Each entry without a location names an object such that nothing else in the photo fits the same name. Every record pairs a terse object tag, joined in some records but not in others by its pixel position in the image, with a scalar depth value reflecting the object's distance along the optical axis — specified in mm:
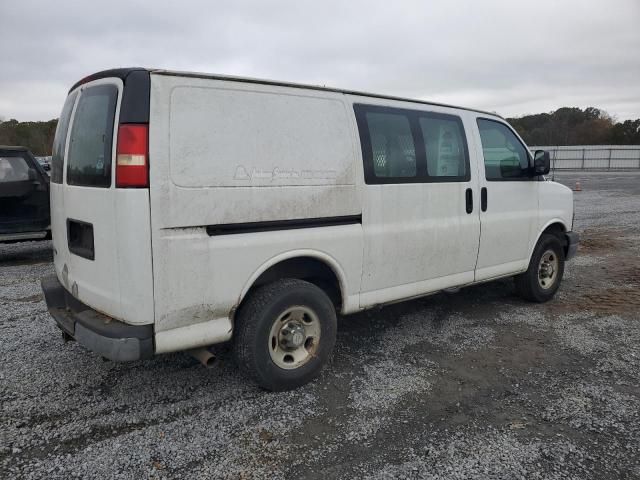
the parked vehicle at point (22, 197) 8205
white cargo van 2990
